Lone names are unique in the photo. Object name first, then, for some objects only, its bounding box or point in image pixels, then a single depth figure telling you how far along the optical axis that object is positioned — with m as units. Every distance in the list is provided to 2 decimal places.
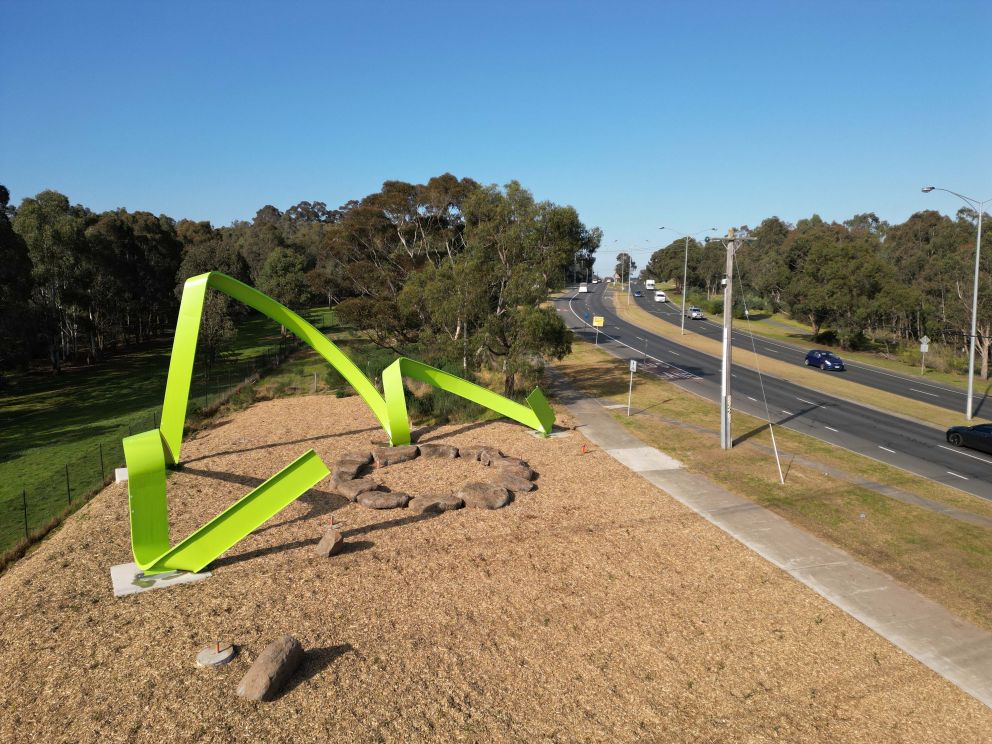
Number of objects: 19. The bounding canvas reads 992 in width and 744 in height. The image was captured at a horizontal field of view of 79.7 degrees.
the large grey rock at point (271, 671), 7.97
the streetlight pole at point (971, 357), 26.72
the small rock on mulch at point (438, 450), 18.97
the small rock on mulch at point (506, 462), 17.70
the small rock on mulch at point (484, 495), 14.98
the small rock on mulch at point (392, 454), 18.22
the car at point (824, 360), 41.19
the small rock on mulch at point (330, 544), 12.16
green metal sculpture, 11.13
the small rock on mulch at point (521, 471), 16.97
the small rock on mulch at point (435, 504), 14.53
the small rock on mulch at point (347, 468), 16.77
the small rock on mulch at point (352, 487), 15.58
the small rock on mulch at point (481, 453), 18.42
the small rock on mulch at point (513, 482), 16.06
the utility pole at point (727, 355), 19.08
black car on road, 21.12
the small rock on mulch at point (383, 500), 14.83
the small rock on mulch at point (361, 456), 18.02
